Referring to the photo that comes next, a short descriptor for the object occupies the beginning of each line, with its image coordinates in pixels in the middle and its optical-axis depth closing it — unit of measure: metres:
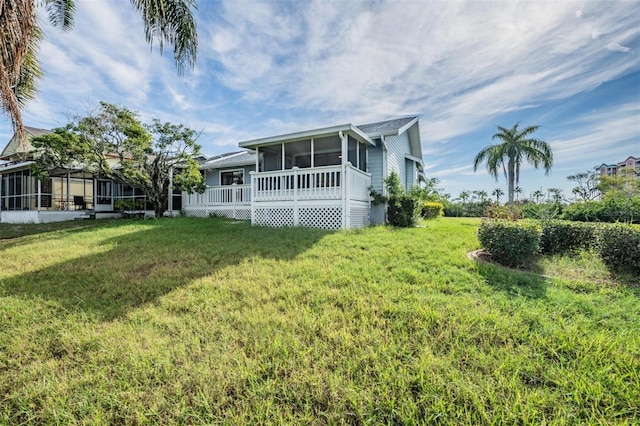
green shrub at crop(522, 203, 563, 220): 6.33
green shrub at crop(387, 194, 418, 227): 10.47
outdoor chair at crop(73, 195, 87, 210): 17.23
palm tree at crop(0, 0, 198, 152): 5.05
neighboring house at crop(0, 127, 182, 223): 15.66
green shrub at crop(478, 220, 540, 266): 5.19
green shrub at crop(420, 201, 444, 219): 17.00
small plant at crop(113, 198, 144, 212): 16.91
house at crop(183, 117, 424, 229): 9.71
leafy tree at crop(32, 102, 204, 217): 12.19
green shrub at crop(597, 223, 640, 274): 4.53
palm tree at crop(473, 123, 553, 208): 21.08
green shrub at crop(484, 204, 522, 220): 6.91
